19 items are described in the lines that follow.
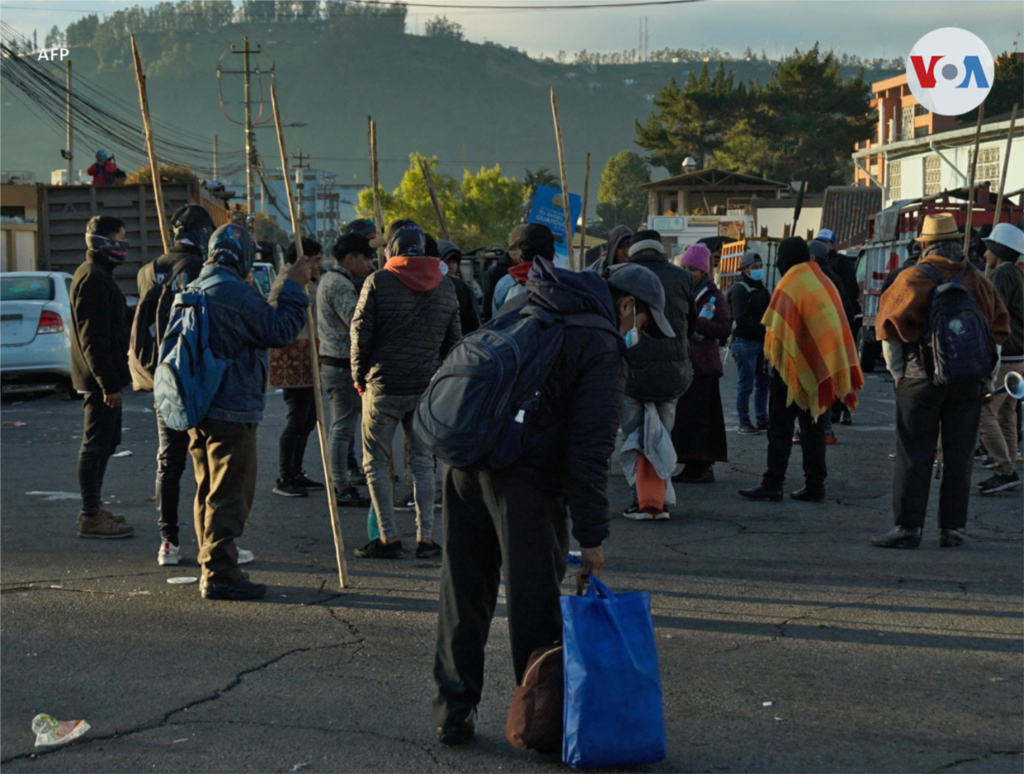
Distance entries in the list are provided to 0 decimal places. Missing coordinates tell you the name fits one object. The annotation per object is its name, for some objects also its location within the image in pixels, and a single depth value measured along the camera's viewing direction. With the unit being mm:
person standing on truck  26303
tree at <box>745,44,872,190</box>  72812
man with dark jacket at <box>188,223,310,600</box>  6234
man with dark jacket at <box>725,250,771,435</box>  13165
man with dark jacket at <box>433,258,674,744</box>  4070
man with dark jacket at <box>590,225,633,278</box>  9422
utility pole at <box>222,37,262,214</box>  49906
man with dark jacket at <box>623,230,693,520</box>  8609
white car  16391
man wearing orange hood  7289
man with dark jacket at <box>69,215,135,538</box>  7781
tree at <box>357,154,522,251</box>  112750
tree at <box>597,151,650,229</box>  114375
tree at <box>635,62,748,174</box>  79000
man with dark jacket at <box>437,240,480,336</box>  9352
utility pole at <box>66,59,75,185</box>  50028
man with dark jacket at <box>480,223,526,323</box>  9559
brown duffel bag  4043
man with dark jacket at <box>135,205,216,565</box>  7059
